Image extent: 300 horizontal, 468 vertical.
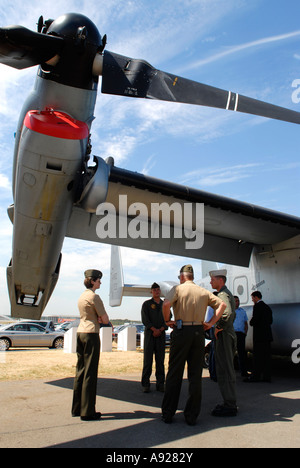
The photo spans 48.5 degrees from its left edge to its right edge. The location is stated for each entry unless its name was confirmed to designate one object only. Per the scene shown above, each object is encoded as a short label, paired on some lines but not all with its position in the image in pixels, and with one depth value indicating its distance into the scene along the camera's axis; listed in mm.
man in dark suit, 6555
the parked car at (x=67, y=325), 27352
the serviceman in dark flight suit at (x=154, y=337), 5680
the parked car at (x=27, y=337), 16577
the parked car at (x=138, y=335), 20875
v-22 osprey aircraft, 3705
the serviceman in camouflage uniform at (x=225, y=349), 4096
